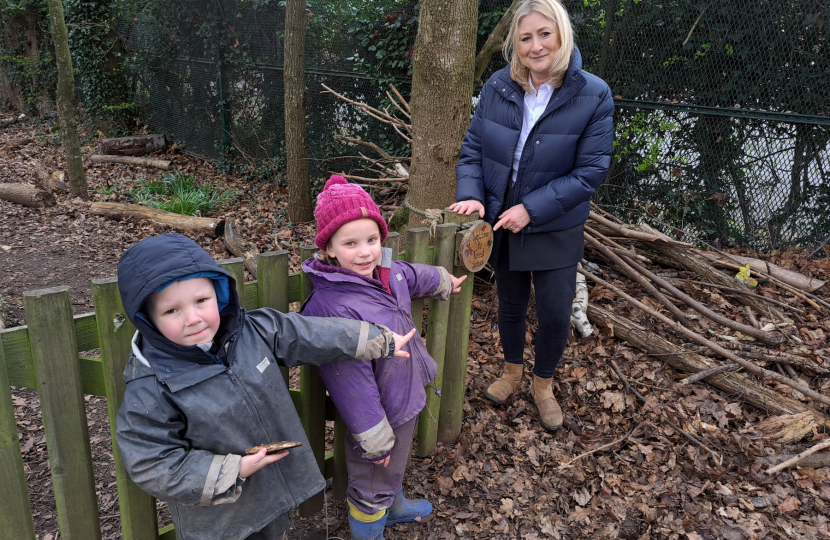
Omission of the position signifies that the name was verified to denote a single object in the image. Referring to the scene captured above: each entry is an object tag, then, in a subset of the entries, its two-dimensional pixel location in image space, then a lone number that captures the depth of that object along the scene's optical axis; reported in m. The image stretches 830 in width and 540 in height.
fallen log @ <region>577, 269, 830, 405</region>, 3.39
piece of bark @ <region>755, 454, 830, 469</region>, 3.08
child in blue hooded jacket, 1.67
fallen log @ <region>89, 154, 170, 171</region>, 10.20
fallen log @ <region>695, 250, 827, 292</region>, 4.63
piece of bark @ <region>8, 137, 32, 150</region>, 11.39
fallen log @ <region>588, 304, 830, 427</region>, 3.45
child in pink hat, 2.21
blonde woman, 2.75
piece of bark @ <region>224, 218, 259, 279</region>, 6.02
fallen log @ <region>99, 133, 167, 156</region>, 10.71
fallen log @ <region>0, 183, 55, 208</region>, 7.77
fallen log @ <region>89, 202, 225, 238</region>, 6.87
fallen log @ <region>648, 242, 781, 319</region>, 4.43
